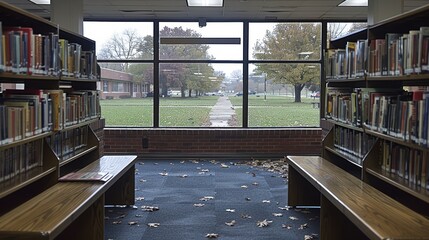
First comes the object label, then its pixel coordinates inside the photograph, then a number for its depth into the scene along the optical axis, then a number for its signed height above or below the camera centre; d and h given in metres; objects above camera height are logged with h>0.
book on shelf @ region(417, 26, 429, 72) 3.13 +0.32
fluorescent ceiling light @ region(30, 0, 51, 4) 7.50 +1.45
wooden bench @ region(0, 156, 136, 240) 2.73 -0.75
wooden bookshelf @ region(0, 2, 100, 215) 3.37 -0.27
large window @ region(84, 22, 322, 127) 9.52 +0.54
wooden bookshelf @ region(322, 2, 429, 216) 3.31 -0.30
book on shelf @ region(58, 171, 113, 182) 4.20 -0.72
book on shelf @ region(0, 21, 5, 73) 3.12 +0.27
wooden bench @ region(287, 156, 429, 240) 2.78 -0.74
